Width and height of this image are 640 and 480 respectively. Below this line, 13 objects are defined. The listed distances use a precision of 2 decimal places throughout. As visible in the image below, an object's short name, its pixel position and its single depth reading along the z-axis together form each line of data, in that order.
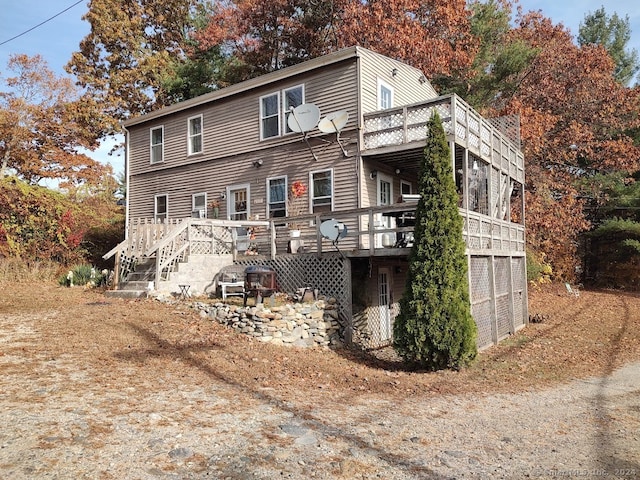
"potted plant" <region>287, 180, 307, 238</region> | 14.21
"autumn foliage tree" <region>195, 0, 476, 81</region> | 21.91
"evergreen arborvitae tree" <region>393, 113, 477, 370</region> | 8.66
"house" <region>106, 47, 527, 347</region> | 11.74
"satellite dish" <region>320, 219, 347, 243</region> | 11.35
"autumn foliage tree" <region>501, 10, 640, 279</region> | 24.08
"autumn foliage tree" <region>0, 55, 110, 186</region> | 25.14
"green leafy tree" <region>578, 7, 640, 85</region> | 33.00
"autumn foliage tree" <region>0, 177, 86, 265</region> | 16.30
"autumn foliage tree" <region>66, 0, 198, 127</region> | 25.91
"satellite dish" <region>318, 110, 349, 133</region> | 12.91
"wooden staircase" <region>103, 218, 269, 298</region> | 12.12
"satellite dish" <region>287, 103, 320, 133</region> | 13.51
